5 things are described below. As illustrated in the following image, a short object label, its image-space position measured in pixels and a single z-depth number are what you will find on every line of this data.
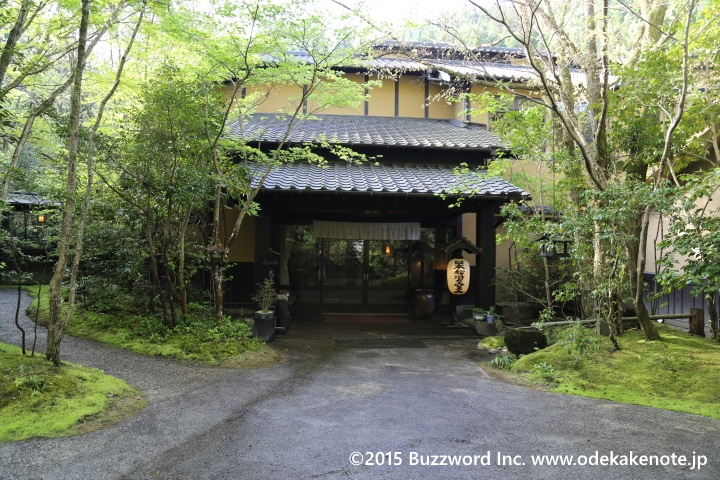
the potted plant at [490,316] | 9.93
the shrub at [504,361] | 7.13
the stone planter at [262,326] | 8.50
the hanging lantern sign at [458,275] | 10.17
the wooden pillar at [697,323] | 7.51
